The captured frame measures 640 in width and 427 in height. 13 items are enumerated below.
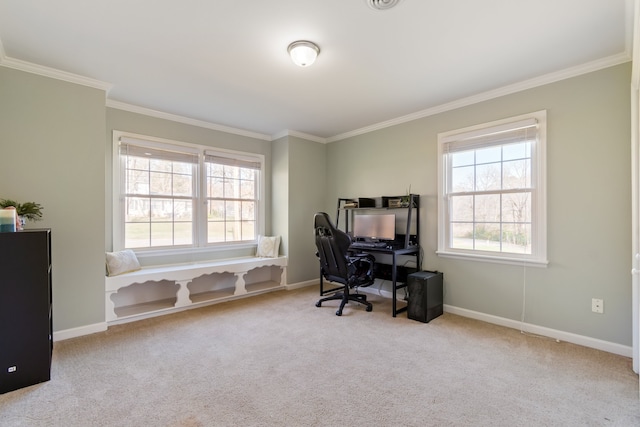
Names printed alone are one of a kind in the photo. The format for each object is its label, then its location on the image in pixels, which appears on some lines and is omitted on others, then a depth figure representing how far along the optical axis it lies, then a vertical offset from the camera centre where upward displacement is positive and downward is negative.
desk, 3.41 -0.47
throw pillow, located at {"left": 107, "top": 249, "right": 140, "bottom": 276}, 3.25 -0.54
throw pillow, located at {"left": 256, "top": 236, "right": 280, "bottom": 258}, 4.61 -0.51
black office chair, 3.49 -0.59
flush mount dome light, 2.28 +1.24
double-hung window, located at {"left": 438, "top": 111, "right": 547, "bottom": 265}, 2.92 +0.24
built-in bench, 3.30 -0.96
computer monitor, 3.97 -0.18
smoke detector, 1.83 +1.28
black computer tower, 3.24 -0.90
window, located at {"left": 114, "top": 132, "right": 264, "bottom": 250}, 3.63 +0.25
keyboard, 3.84 -0.40
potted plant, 2.41 +0.04
